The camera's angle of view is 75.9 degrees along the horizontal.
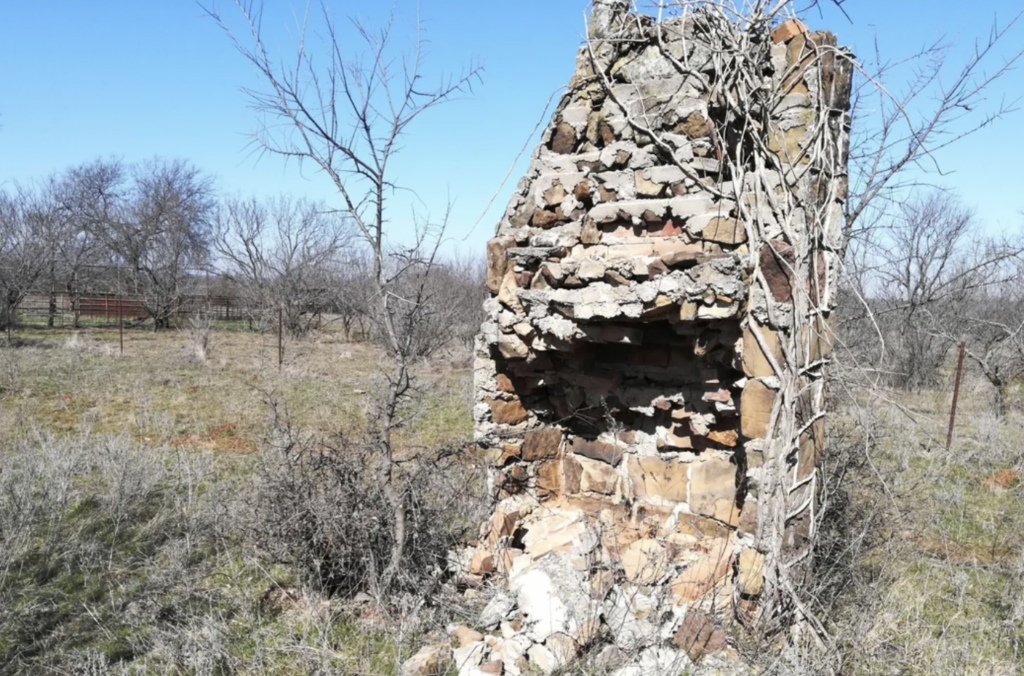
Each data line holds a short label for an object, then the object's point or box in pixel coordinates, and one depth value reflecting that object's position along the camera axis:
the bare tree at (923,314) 12.38
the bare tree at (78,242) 23.62
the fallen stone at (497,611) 3.34
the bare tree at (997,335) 10.34
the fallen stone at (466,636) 3.29
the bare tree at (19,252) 18.09
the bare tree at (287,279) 21.83
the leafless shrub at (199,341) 13.94
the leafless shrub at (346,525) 3.81
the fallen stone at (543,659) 2.93
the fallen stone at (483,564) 3.93
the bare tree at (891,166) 5.24
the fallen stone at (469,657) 3.00
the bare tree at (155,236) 23.91
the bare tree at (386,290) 3.34
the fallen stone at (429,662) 3.01
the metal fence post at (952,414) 7.61
